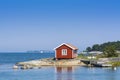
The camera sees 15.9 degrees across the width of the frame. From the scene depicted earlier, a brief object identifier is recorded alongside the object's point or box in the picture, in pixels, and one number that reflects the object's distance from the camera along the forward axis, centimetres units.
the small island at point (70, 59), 7462
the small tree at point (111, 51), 7856
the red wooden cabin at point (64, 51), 7856
